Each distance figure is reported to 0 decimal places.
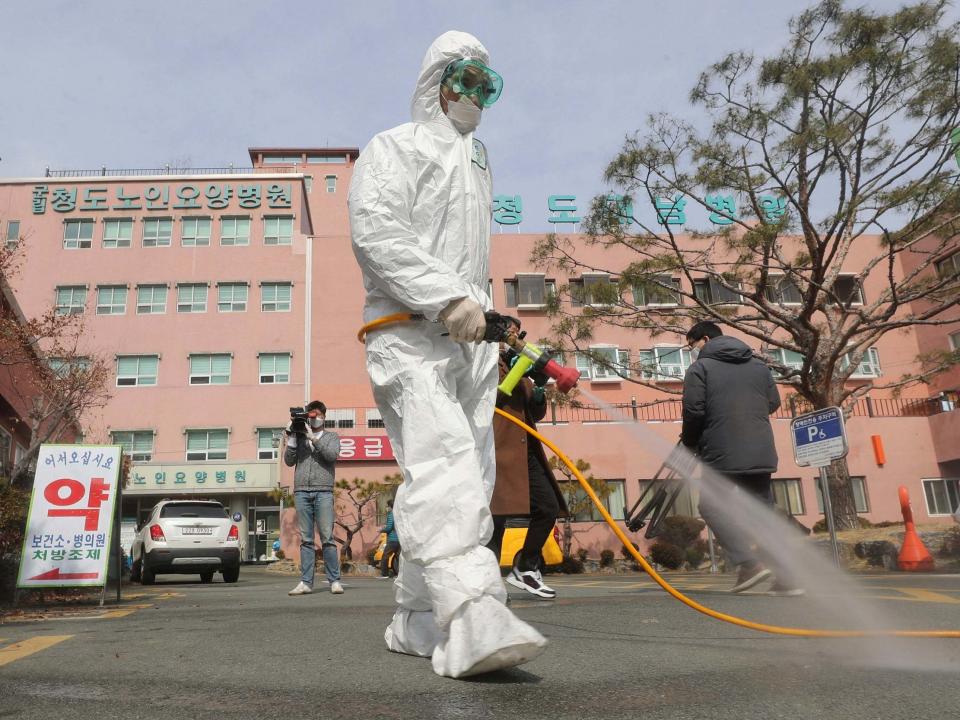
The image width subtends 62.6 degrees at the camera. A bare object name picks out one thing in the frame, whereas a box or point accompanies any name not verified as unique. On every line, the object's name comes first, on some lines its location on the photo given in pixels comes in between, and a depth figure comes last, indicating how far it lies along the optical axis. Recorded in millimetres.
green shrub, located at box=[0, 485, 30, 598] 6336
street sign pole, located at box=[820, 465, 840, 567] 7041
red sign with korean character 26359
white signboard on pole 6367
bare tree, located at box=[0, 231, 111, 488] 13148
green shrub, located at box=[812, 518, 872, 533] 19670
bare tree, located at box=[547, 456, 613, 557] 20617
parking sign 7551
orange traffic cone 10125
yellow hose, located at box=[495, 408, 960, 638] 2701
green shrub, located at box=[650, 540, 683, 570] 17875
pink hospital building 28453
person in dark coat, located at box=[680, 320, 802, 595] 5168
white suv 13375
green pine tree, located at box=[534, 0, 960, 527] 12172
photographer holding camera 7117
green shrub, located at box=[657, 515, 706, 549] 18234
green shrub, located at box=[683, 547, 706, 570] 17953
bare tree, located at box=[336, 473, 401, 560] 23453
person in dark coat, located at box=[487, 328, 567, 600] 4586
